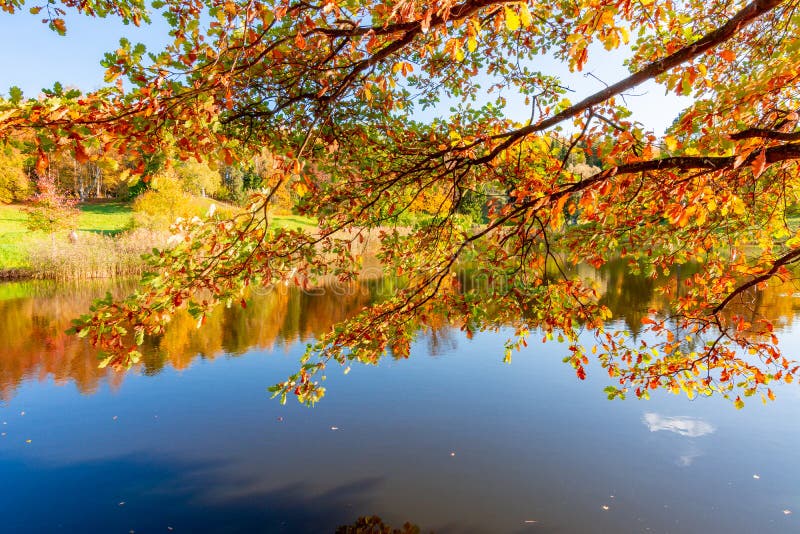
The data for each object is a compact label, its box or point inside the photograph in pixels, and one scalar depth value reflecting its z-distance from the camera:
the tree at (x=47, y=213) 22.98
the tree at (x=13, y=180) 30.28
